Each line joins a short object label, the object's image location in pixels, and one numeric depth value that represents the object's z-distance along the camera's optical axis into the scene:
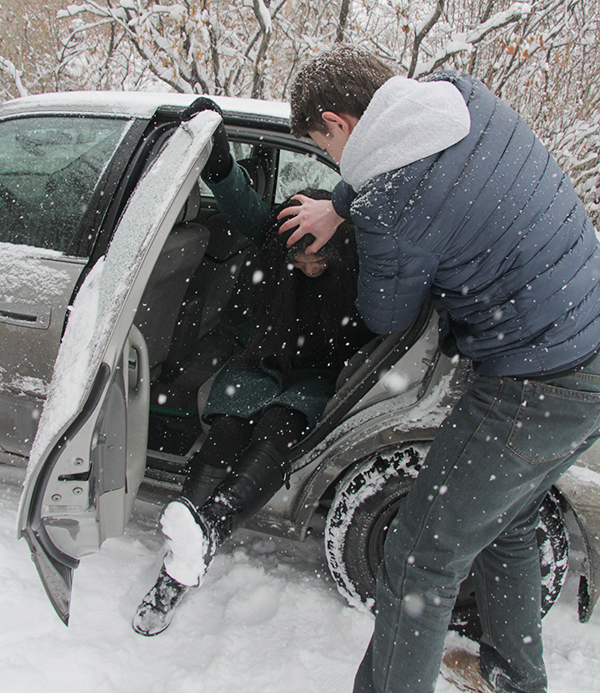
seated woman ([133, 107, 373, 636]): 1.51
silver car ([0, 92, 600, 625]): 1.23
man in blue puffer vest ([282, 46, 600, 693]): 1.00
